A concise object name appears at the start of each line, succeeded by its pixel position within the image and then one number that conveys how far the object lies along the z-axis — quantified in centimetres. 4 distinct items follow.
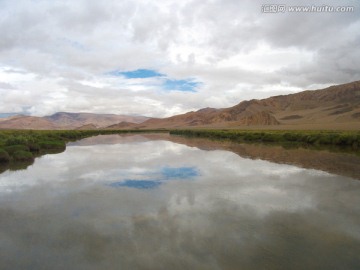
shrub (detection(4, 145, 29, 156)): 1984
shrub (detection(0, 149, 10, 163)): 1773
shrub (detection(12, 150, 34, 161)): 1916
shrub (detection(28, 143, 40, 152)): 2409
